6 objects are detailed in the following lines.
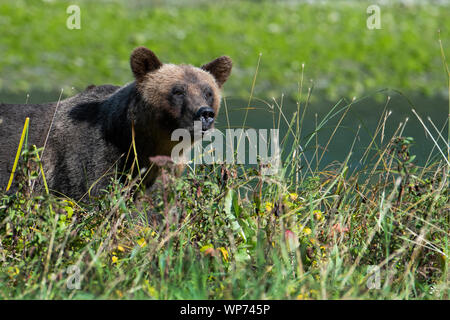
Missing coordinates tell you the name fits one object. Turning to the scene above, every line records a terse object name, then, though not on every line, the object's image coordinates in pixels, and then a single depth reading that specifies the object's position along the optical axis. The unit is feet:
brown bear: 39.68
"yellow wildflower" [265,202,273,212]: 31.68
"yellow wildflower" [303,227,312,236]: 30.34
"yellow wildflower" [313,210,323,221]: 31.96
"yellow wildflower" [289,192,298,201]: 31.58
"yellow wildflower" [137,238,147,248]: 29.19
